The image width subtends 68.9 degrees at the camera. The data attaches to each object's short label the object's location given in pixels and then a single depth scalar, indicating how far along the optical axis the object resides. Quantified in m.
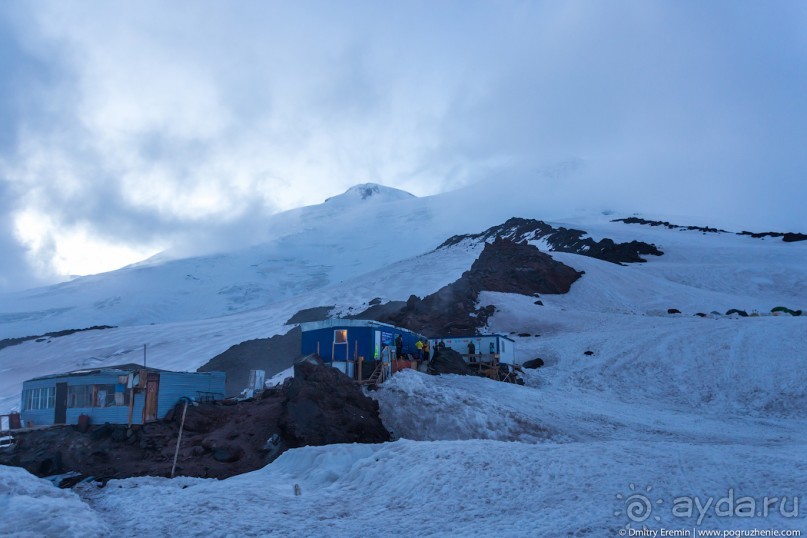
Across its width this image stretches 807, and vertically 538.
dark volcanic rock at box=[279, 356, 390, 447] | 15.91
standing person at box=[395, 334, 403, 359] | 25.17
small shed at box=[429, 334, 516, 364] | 30.02
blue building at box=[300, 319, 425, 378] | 24.27
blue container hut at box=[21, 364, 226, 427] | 19.16
